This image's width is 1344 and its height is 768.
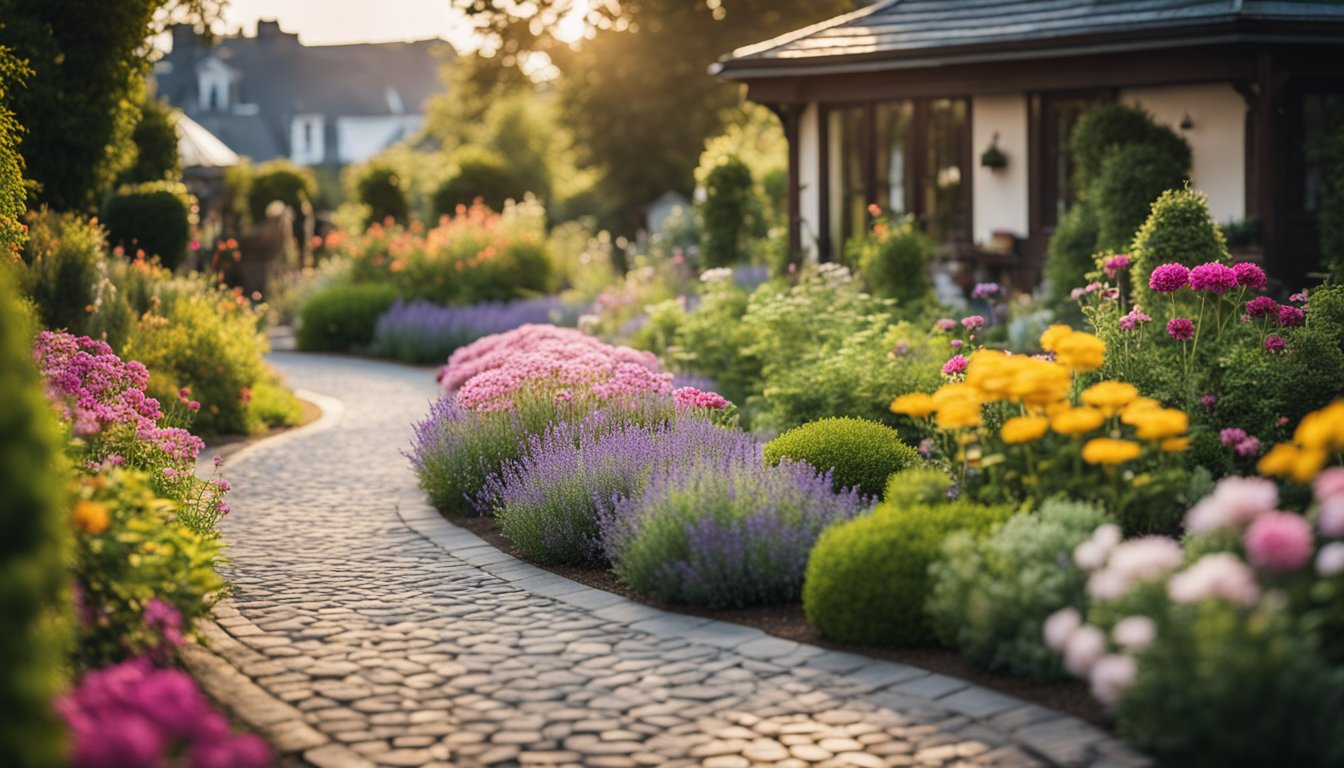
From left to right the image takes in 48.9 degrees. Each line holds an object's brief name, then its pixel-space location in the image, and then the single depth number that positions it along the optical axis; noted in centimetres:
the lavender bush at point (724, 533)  655
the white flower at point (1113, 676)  422
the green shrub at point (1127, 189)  1451
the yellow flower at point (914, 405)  600
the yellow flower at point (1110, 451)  534
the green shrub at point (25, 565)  311
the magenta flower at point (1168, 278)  761
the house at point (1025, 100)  1505
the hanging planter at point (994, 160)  1736
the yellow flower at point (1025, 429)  563
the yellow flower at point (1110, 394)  573
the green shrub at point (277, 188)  3494
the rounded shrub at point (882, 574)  583
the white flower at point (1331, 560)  413
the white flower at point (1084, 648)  425
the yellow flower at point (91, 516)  442
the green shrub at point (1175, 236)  1066
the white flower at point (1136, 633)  417
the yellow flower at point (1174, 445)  561
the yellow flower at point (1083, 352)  596
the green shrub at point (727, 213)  2144
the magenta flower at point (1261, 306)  765
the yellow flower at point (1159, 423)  538
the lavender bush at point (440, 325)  1867
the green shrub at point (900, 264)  1590
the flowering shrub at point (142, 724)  328
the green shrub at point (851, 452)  793
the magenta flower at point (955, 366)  756
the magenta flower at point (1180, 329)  747
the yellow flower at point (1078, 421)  554
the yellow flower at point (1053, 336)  628
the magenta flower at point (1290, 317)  763
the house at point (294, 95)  5588
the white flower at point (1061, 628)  448
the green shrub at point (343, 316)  2047
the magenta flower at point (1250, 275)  764
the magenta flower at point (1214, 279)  755
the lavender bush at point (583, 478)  763
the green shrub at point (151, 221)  1705
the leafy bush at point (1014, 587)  531
